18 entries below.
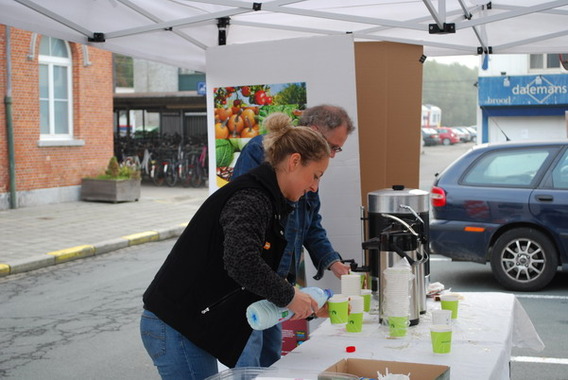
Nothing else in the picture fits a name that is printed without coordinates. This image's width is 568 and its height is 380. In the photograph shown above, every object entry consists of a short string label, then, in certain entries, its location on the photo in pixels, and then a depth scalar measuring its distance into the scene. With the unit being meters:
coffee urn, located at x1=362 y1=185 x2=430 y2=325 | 3.44
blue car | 8.38
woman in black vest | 2.78
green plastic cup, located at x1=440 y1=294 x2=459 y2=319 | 3.69
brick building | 16.50
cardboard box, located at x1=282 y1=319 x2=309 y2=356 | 4.77
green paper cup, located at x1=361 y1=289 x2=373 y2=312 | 3.76
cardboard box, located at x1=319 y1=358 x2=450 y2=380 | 2.76
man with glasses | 3.70
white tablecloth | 2.92
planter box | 18.00
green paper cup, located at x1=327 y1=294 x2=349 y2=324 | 3.33
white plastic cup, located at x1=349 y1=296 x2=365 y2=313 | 3.41
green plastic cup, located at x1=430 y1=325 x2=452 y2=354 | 3.03
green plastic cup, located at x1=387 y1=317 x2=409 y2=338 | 3.30
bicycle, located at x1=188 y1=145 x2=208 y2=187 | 23.23
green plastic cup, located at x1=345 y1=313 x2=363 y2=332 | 3.38
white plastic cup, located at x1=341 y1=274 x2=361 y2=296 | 3.75
